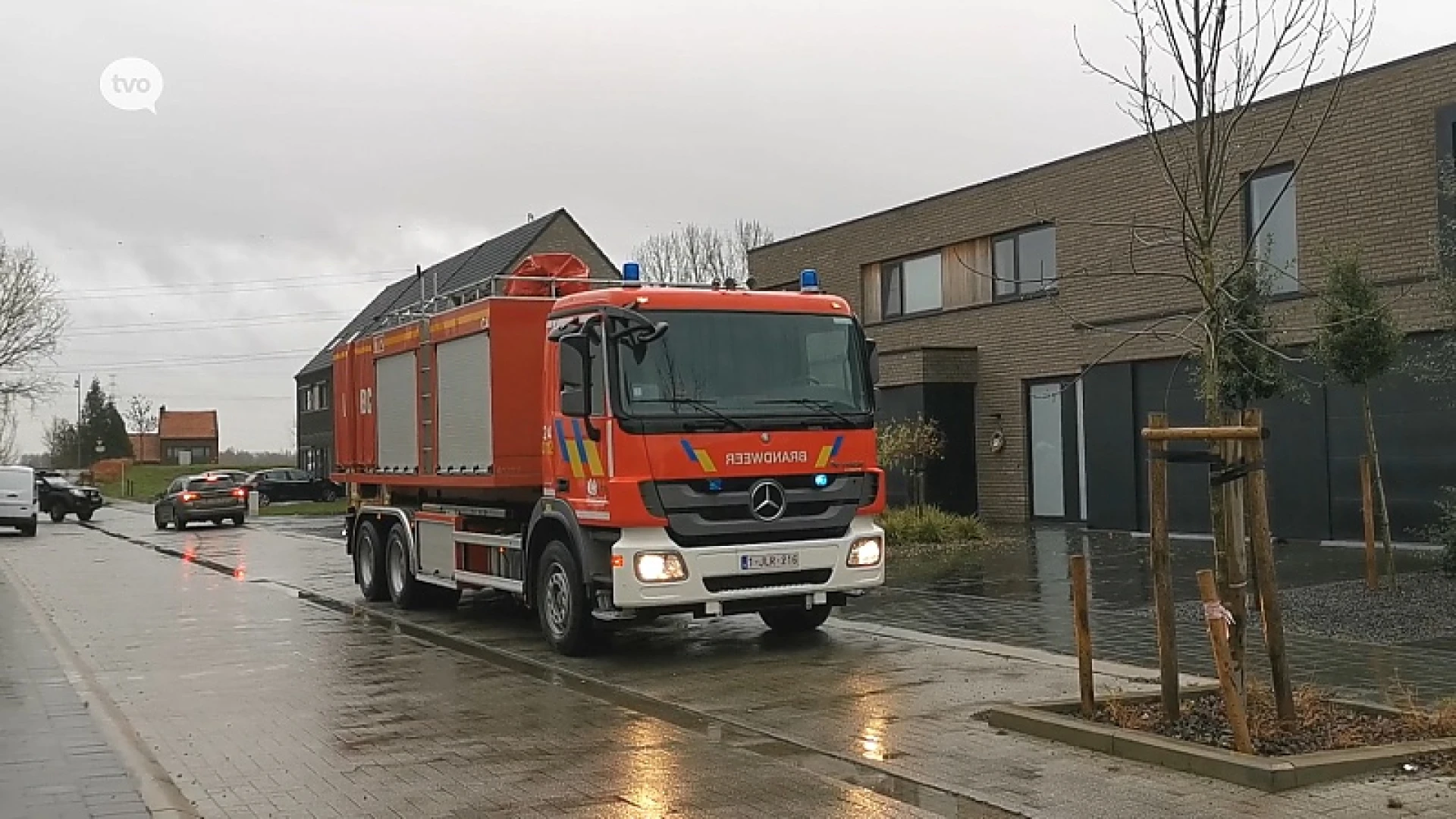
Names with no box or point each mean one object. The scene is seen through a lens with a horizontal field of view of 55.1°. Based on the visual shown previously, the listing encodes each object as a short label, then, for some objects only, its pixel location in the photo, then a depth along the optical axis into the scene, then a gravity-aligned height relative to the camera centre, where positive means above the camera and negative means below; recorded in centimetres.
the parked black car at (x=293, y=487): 5119 -76
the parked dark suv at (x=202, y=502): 3666 -87
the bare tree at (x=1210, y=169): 715 +144
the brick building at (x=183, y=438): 11975 +273
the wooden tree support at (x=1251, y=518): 687 -41
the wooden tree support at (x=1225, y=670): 657 -109
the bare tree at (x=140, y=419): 9819 +366
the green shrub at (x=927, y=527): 1983 -114
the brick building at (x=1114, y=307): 1745 +219
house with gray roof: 5197 +744
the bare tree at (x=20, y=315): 4812 +551
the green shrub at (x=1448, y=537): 1160 -89
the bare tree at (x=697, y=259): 6025 +861
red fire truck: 1042 +5
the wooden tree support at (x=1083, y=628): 769 -102
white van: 3519 -64
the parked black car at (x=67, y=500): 4416 -88
